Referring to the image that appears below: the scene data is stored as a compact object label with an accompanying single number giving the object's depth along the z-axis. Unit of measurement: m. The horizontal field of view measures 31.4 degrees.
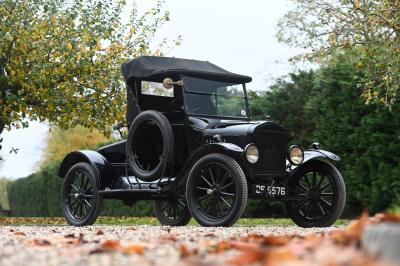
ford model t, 9.04
